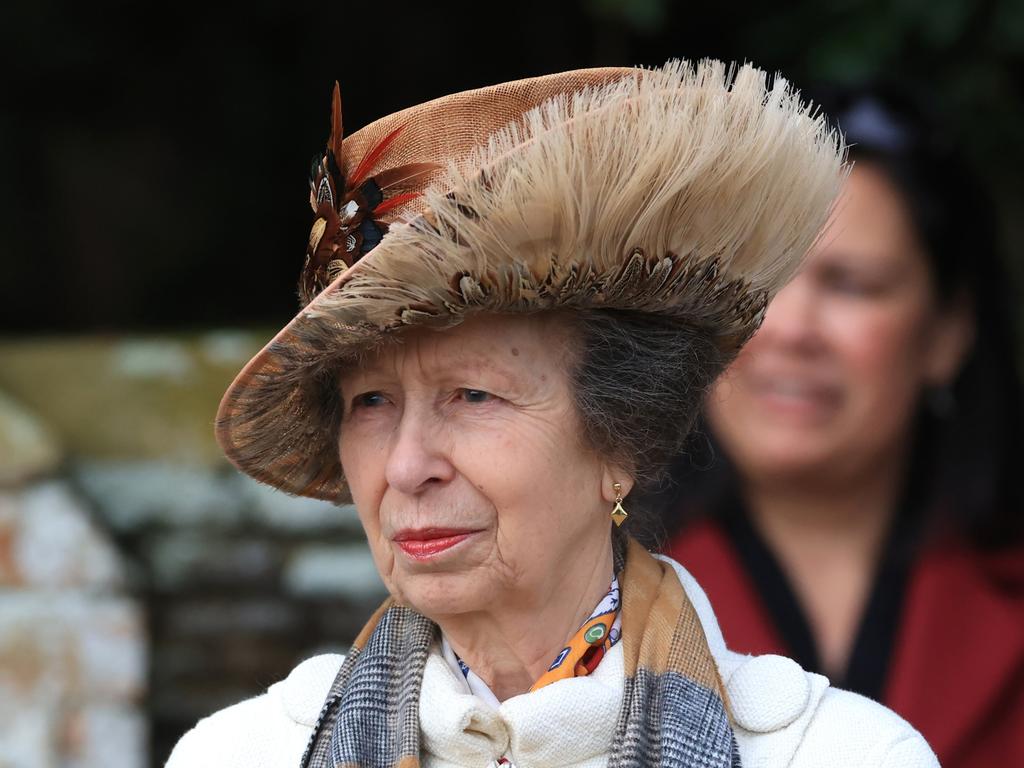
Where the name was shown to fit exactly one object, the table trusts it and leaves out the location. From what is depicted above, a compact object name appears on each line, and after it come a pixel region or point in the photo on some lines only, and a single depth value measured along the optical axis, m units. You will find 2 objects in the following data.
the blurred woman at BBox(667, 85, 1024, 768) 5.27
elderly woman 4.71
